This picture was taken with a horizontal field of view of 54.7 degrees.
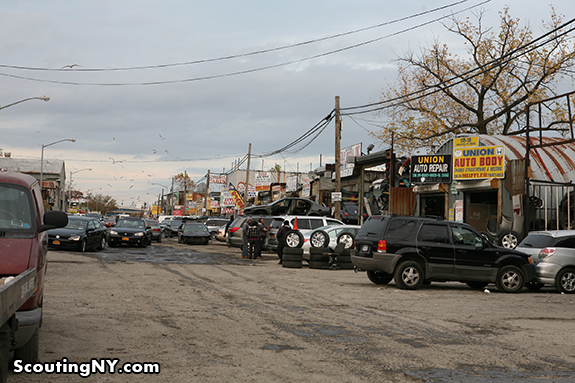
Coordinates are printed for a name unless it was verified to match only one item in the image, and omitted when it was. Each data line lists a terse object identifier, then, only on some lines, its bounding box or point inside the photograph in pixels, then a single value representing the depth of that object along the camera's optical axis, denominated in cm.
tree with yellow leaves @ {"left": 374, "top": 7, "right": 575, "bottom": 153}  3841
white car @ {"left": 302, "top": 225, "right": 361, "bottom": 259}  2078
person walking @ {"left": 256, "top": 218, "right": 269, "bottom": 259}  2452
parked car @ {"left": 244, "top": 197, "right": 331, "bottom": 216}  3194
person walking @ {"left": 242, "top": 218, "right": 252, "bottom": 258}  2461
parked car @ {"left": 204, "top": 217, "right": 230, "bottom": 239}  4366
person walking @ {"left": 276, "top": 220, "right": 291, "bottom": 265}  2153
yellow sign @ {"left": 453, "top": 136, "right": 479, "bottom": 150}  2581
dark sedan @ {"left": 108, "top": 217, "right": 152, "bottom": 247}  2983
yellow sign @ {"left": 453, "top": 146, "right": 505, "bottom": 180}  2458
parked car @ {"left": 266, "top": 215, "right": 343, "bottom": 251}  2370
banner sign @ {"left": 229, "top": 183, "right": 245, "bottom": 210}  4784
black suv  1404
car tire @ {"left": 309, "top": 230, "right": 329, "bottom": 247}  2071
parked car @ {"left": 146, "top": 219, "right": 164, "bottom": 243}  3816
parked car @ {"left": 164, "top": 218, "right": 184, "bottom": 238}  4931
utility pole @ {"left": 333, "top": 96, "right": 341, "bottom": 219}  2750
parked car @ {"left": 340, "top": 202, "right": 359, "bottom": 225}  3781
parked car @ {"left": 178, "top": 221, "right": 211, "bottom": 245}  3647
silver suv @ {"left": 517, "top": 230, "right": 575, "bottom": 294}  1475
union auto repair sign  2702
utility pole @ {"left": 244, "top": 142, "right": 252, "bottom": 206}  5082
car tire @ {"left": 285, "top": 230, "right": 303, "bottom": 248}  2130
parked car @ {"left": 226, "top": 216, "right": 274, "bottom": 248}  2952
